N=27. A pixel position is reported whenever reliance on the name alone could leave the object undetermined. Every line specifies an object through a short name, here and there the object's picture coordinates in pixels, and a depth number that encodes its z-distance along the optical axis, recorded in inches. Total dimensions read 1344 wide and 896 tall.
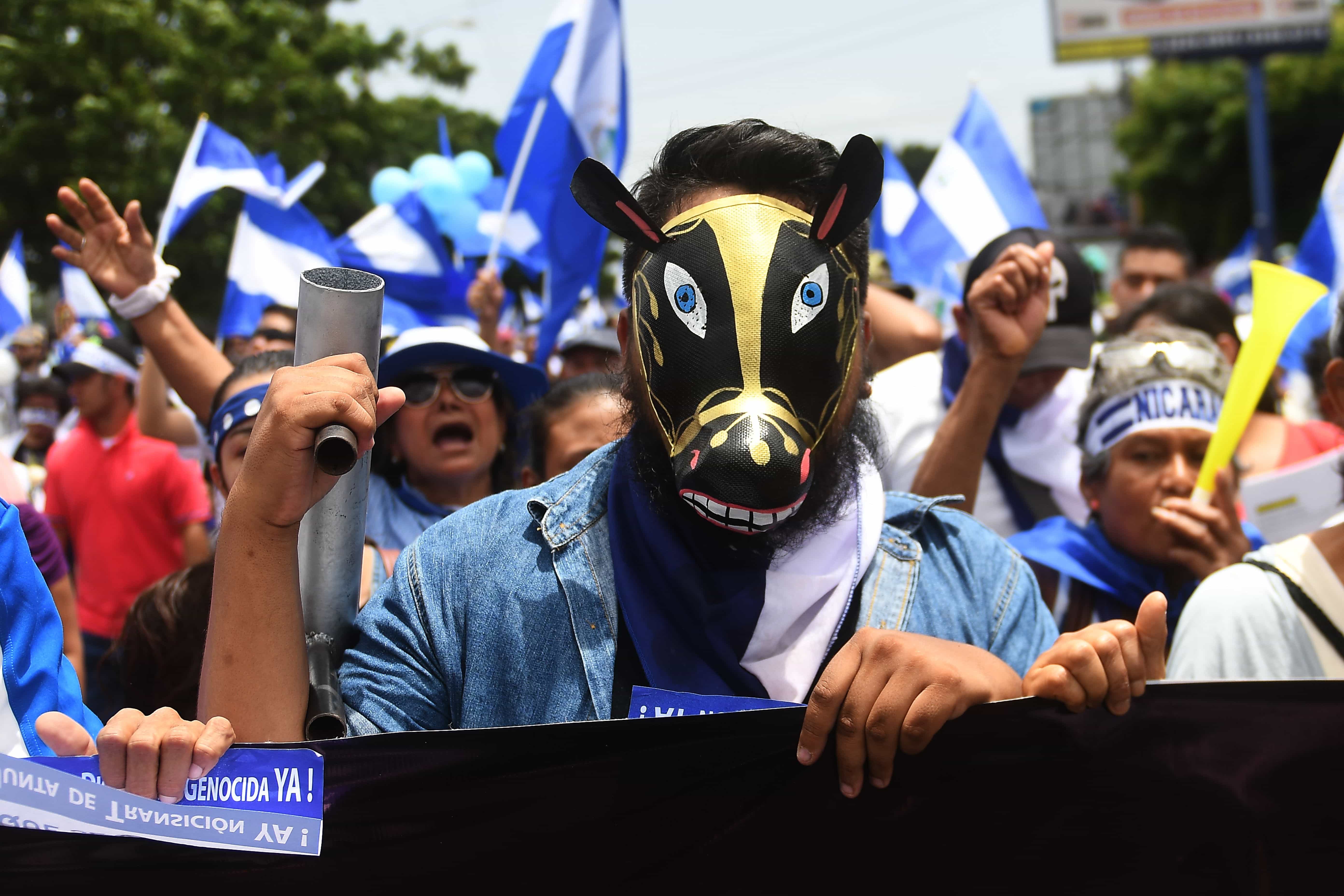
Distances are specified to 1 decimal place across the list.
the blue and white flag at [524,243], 217.2
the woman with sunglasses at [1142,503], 108.4
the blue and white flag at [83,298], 383.9
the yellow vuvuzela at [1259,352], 105.9
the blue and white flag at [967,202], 199.6
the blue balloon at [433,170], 257.8
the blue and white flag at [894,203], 239.5
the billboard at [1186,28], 928.9
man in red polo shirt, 197.8
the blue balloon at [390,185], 272.2
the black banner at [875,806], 57.6
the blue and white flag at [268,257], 214.8
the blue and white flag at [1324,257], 196.7
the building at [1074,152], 2999.5
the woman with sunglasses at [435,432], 136.5
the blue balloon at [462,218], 260.4
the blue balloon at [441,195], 255.4
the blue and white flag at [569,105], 207.2
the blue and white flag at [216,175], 199.9
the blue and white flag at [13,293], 335.9
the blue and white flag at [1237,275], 463.2
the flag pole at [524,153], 207.5
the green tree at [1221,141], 1332.4
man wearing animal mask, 58.7
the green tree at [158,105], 686.5
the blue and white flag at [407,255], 229.5
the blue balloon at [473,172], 268.5
